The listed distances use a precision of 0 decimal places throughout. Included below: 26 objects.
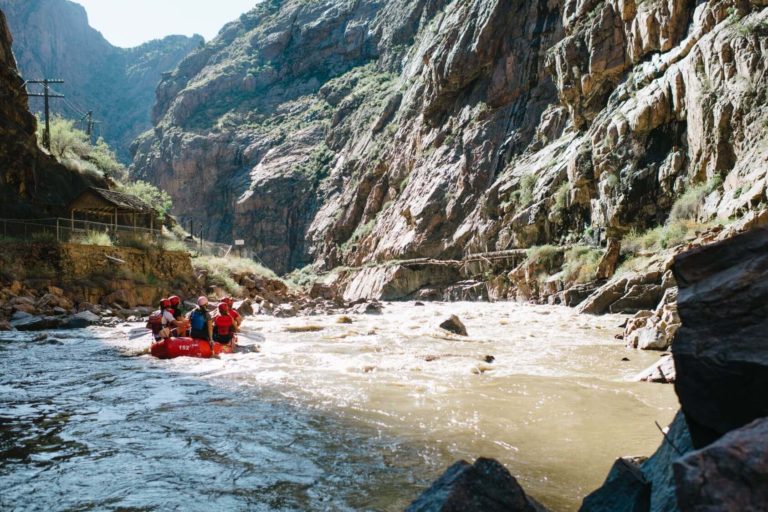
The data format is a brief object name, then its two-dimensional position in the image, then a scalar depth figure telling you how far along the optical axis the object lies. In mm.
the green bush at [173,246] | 22283
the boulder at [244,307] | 18625
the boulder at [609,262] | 18312
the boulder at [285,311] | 19942
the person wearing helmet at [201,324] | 9891
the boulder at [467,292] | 27156
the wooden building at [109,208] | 24312
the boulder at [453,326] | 12609
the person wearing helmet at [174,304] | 11220
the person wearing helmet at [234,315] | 11366
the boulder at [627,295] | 14148
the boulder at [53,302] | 15734
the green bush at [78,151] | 28864
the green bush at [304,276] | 47144
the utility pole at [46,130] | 27562
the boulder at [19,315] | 13795
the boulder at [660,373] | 6152
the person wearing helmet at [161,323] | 10320
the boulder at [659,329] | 8711
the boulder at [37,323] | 13058
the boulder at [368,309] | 21631
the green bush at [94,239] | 18562
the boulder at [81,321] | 13867
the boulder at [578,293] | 18234
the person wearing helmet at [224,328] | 10516
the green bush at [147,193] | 33625
